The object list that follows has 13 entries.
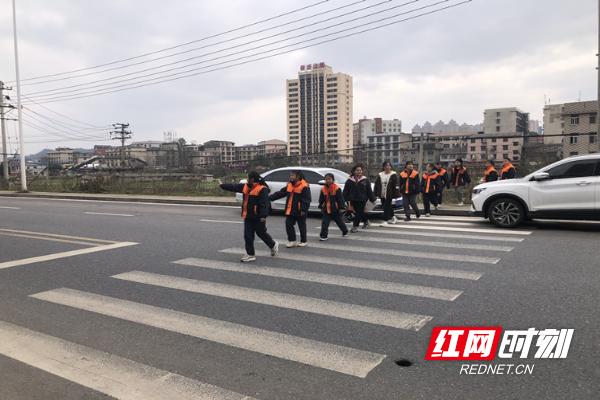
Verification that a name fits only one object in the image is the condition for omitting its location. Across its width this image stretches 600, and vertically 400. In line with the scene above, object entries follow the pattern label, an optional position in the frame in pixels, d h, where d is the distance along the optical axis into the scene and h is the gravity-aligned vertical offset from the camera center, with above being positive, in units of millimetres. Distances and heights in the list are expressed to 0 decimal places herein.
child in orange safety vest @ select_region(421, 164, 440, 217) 13641 -498
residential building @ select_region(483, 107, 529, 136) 109438 +11601
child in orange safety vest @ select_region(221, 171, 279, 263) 7730 -592
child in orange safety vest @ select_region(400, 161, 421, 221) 12266 -462
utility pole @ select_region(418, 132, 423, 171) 15859 +659
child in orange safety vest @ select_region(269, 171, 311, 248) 9031 -624
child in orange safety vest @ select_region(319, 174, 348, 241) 9844 -695
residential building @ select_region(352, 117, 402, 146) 136100 +14182
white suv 9930 -617
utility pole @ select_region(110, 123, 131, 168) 66938 +6198
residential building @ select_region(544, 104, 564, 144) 77625 +7957
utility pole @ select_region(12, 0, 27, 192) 27670 +4582
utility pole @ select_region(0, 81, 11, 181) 37781 +3291
